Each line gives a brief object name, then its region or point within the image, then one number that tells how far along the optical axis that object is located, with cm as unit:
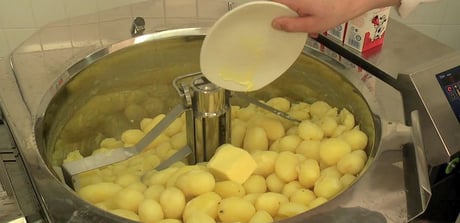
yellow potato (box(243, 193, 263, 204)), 70
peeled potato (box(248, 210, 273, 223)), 64
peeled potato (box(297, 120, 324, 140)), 81
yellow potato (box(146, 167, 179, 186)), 74
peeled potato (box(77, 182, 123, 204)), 69
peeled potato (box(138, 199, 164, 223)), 65
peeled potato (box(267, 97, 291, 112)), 92
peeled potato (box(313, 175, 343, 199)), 69
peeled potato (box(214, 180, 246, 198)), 71
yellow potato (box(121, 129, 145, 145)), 87
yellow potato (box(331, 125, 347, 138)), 81
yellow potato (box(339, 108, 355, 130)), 82
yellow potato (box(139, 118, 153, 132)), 90
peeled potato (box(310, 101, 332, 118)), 88
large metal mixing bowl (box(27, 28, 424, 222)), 78
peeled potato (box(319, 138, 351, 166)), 75
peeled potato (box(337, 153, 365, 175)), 71
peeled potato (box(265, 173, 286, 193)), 75
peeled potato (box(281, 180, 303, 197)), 73
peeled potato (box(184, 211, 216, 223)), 62
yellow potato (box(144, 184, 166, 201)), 70
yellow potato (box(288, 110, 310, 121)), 89
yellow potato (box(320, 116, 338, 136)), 82
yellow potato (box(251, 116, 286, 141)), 85
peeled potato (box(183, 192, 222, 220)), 66
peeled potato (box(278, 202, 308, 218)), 64
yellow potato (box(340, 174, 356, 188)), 69
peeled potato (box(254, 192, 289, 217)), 68
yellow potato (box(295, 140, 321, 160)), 78
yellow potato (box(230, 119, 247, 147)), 87
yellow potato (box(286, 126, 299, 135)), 85
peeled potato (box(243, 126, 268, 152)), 83
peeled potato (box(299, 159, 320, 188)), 73
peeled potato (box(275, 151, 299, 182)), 75
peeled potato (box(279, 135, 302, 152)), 81
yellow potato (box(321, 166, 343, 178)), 73
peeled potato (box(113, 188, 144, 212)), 68
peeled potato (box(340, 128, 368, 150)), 76
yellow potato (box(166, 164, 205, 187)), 72
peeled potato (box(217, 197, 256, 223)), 66
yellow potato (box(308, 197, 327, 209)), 66
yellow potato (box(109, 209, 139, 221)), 64
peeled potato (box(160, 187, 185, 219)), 67
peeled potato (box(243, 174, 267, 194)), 74
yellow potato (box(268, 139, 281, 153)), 82
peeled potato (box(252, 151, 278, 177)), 77
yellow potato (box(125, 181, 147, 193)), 71
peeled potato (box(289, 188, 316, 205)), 69
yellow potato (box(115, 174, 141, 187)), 75
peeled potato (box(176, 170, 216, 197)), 69
